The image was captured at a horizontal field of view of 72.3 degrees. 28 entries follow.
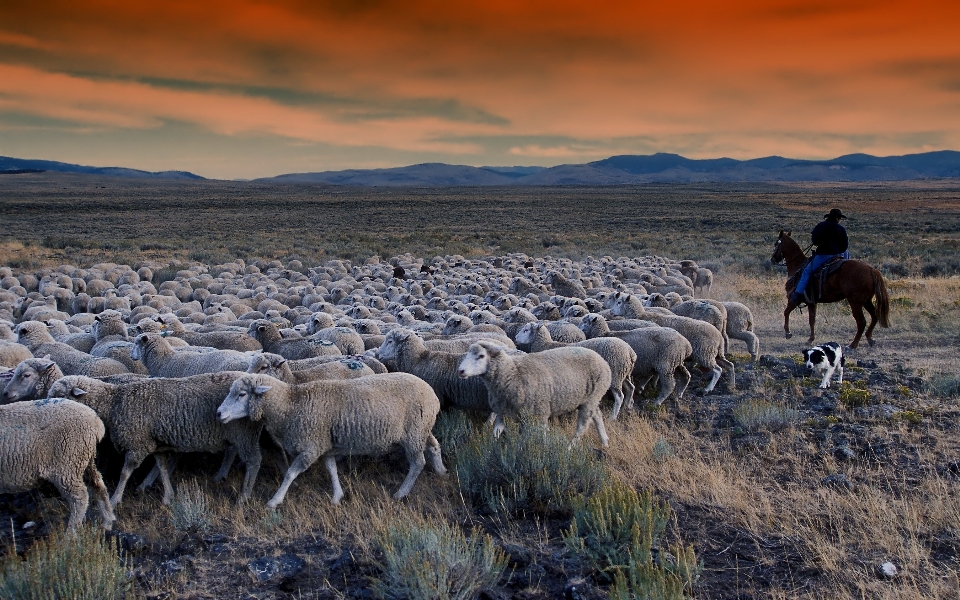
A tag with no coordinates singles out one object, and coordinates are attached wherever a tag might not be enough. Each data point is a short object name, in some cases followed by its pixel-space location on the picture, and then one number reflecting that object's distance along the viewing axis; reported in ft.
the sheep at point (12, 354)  28.45
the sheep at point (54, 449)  17.85
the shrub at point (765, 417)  26.48
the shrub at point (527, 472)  19.07
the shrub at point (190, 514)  18.26
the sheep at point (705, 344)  32.83
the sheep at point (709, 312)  37.81
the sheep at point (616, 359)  28.14
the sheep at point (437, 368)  26.12
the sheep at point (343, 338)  33.60
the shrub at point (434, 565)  14.38
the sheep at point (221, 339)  33.35
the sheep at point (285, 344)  30.71
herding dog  32.65
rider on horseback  47.67
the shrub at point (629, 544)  14.14
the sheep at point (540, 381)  23.81
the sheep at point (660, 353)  30.37
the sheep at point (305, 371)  24.14
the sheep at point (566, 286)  58.85
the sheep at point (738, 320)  40.27
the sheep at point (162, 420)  20.58
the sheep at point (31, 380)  21.95
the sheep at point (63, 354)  26.94
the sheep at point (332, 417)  20.45
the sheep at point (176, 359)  26.73
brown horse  44.24
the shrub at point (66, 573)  13.96
